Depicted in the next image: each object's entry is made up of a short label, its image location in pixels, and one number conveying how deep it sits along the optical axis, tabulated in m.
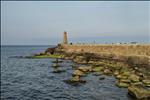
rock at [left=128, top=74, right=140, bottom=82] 28.87
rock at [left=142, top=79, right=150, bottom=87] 27.05
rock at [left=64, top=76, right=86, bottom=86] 30.85
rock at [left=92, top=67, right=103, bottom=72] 39.31
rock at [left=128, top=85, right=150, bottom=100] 21.81
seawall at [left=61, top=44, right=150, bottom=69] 44.00
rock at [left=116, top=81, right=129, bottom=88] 27.44
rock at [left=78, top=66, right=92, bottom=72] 38.76
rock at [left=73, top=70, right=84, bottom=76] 35.48
